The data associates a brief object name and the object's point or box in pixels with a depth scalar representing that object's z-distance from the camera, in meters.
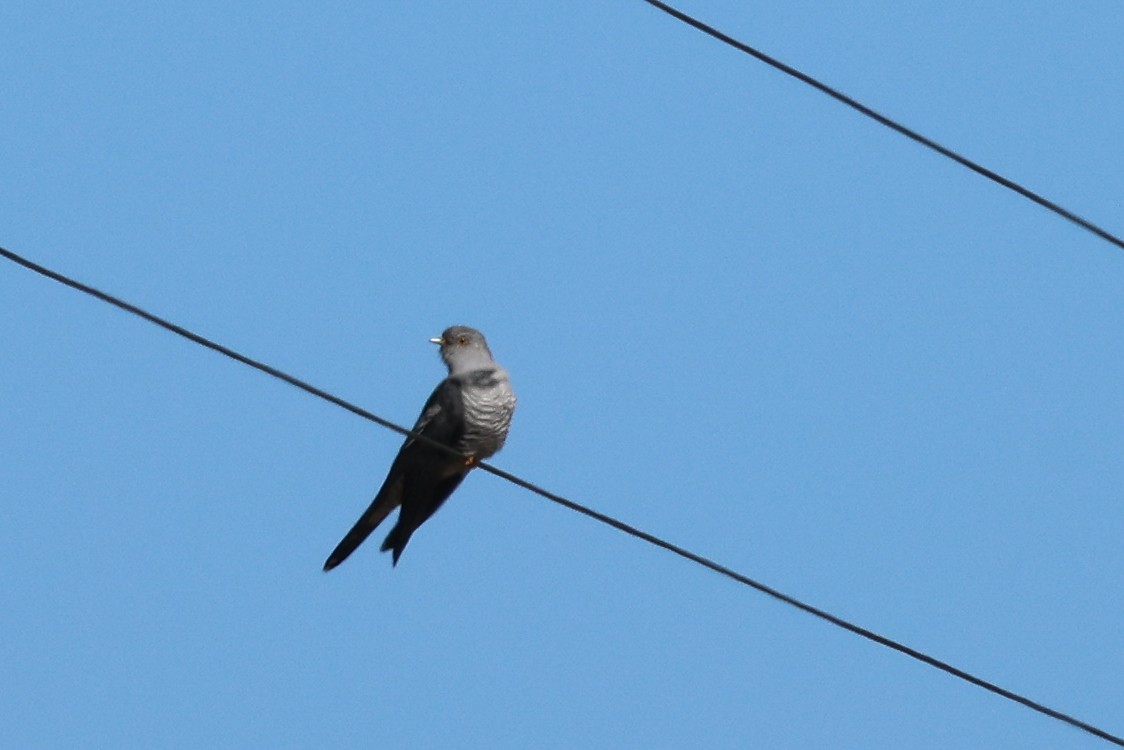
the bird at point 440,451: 17.09
